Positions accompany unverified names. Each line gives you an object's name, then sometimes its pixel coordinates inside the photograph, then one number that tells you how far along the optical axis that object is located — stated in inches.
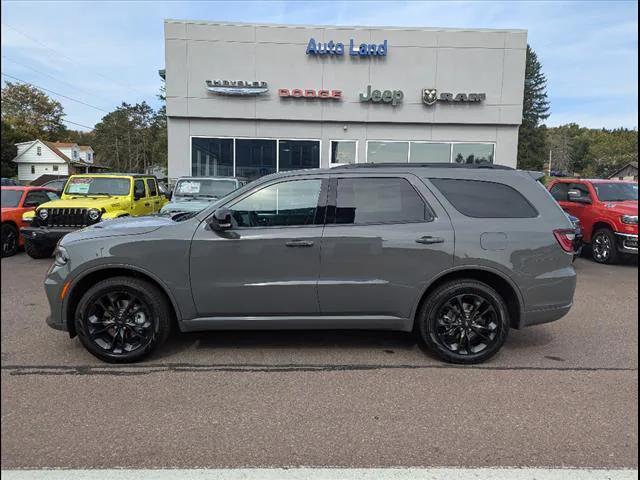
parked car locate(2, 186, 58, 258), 415.8
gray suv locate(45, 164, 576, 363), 169.8
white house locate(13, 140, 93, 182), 2778.1
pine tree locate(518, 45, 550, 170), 2755.9
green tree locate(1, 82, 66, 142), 3093.0
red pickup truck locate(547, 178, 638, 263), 393.7
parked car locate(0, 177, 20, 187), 1203.0
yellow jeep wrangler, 364.8
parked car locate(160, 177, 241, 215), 436.5
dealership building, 739.4
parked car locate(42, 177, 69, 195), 1038.1
